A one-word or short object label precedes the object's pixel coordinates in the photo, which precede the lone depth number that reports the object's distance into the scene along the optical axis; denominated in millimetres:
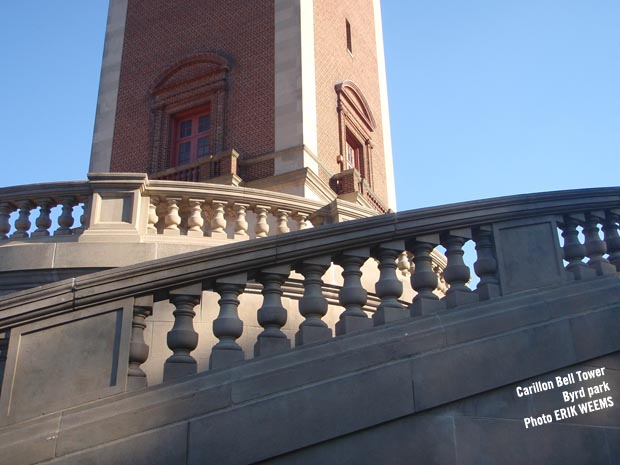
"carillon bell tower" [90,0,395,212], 16953
